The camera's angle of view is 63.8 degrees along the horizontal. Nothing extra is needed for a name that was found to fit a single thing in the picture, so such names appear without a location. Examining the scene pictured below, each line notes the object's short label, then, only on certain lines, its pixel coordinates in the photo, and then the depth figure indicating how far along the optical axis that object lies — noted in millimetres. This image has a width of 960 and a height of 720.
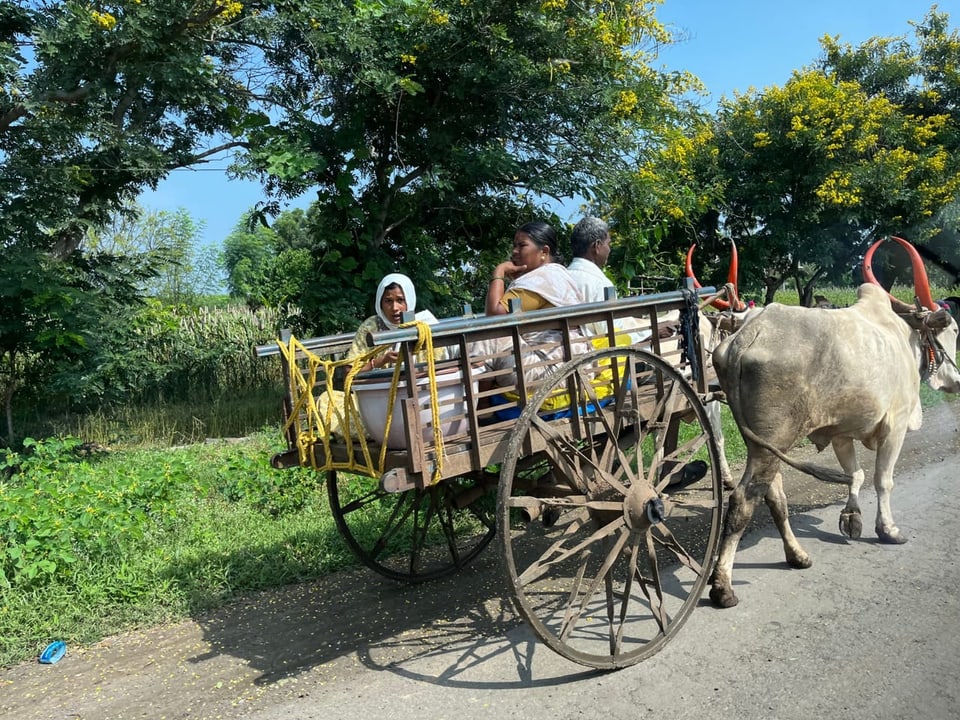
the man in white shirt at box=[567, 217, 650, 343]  4383
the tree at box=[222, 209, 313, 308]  8938
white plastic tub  3336
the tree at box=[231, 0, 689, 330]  7555
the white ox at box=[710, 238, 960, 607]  4344
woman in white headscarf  4176
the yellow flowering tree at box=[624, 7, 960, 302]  12812
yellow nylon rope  3225
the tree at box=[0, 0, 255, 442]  6789
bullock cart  3232
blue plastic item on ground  3719
